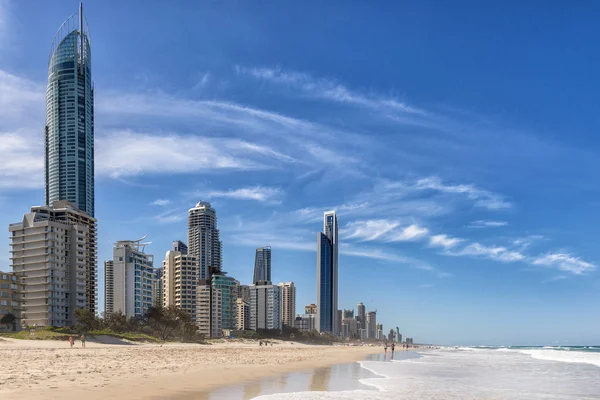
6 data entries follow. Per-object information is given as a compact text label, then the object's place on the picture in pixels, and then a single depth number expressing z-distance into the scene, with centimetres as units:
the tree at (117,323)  11994
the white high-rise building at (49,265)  13375
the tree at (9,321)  12274
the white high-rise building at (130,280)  17988
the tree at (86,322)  11024
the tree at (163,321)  12225
